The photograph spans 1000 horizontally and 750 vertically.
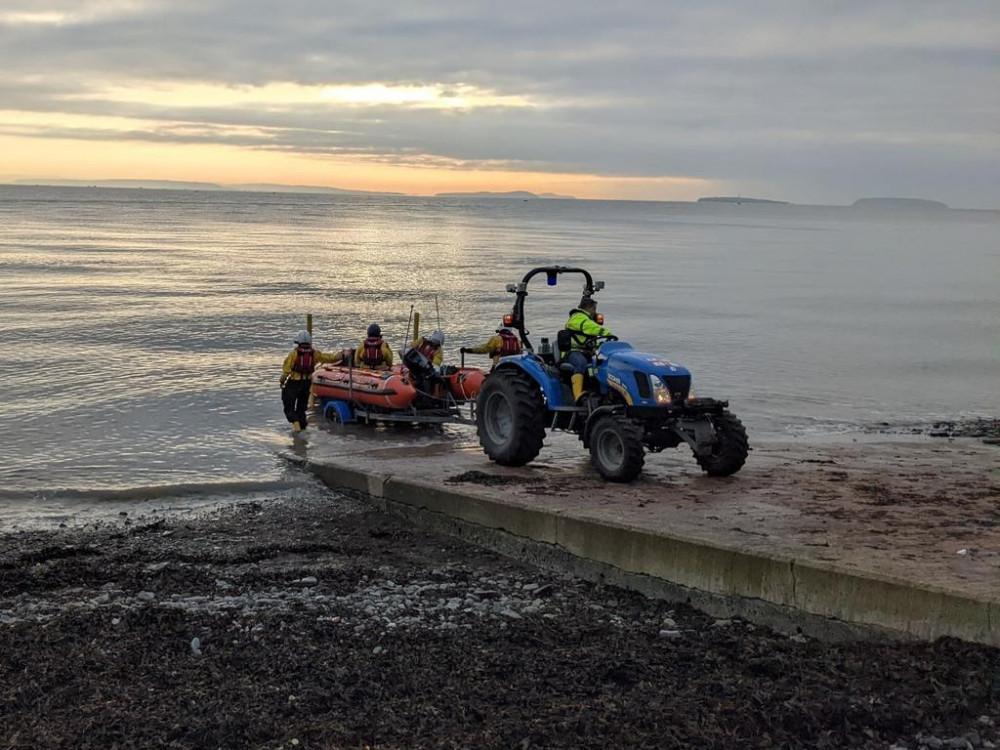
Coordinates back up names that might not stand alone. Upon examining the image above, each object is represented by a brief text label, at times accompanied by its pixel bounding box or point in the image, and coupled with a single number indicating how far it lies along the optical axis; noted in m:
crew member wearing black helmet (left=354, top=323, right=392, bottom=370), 16.84
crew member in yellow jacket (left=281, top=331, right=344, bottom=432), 15.46
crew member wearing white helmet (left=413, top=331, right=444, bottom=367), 16.56
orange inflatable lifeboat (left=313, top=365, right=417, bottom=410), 15.92
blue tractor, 10.45
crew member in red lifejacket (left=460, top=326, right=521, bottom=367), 16.03
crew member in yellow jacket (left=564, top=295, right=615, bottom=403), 11.31
